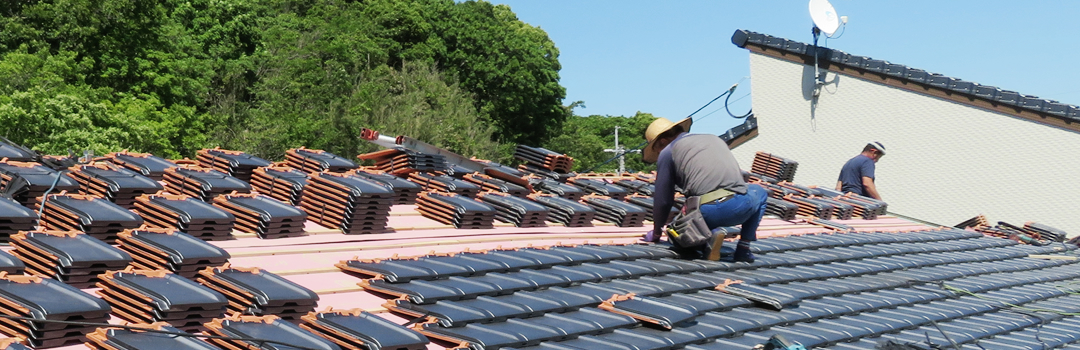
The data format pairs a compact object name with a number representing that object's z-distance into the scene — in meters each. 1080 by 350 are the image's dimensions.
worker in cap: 19.86
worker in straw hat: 8.99
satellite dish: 28.05
